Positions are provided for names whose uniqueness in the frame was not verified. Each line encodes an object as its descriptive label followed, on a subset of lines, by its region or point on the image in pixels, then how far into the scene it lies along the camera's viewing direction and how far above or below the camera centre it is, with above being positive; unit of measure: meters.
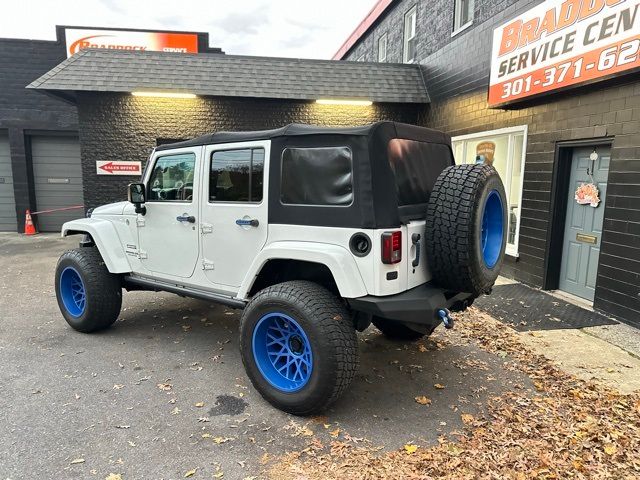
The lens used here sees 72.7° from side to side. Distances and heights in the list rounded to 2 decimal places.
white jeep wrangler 2.99 -0.43
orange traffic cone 12.20 -1.40
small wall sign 10.14 +0.22
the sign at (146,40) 12.43 +3.97
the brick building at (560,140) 5.09 +0.66
